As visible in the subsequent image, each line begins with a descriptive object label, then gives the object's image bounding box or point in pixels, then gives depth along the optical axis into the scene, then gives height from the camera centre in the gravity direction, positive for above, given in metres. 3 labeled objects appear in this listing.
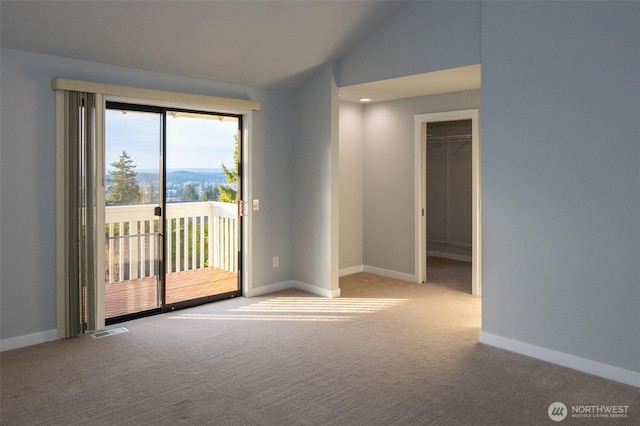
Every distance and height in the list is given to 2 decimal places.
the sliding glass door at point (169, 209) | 4.51 +0.02
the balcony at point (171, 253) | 4.59 -0.45
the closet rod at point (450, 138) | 7.83 +1.17
